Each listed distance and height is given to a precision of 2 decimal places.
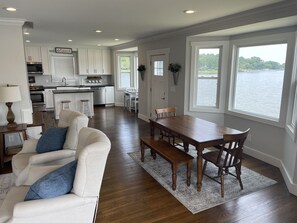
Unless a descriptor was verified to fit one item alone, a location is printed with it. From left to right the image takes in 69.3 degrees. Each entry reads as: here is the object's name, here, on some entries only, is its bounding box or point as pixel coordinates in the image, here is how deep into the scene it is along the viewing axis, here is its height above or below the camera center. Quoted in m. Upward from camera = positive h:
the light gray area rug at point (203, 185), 2.69 -1.55
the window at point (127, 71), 9.20 +0.17
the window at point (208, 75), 4.73 +0.00
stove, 8.07 -0.49
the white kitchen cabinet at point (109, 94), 9.45 -0.84
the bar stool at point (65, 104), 6.95 -0.94
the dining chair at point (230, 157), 2.64 -1.10
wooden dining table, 2.84 -0.83
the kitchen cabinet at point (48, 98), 8.25 -0.89
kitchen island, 6.99 -0.75
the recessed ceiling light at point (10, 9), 3.06 +0.94
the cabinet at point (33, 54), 8.01 +0.78
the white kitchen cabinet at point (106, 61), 9.36 +0.60
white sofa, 1.60 -0.98
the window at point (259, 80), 3.72 -0.09
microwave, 7.98 +0.25
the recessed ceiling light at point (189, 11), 3.27 +0.98
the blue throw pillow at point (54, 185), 1.69 -0.87
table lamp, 3.46 -0.31
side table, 3.49 -0.92
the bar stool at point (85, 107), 7.28 -1.08
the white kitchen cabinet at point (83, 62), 8.85 +0.53
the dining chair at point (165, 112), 4.26 -0.75
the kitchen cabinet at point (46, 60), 8.23 +0.56
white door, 5.79 -0.18
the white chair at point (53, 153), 2.42 -0.95
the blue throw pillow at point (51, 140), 2.73 -0.84
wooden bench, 2.91 -1.13
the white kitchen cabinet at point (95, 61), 9.07 +0.58
